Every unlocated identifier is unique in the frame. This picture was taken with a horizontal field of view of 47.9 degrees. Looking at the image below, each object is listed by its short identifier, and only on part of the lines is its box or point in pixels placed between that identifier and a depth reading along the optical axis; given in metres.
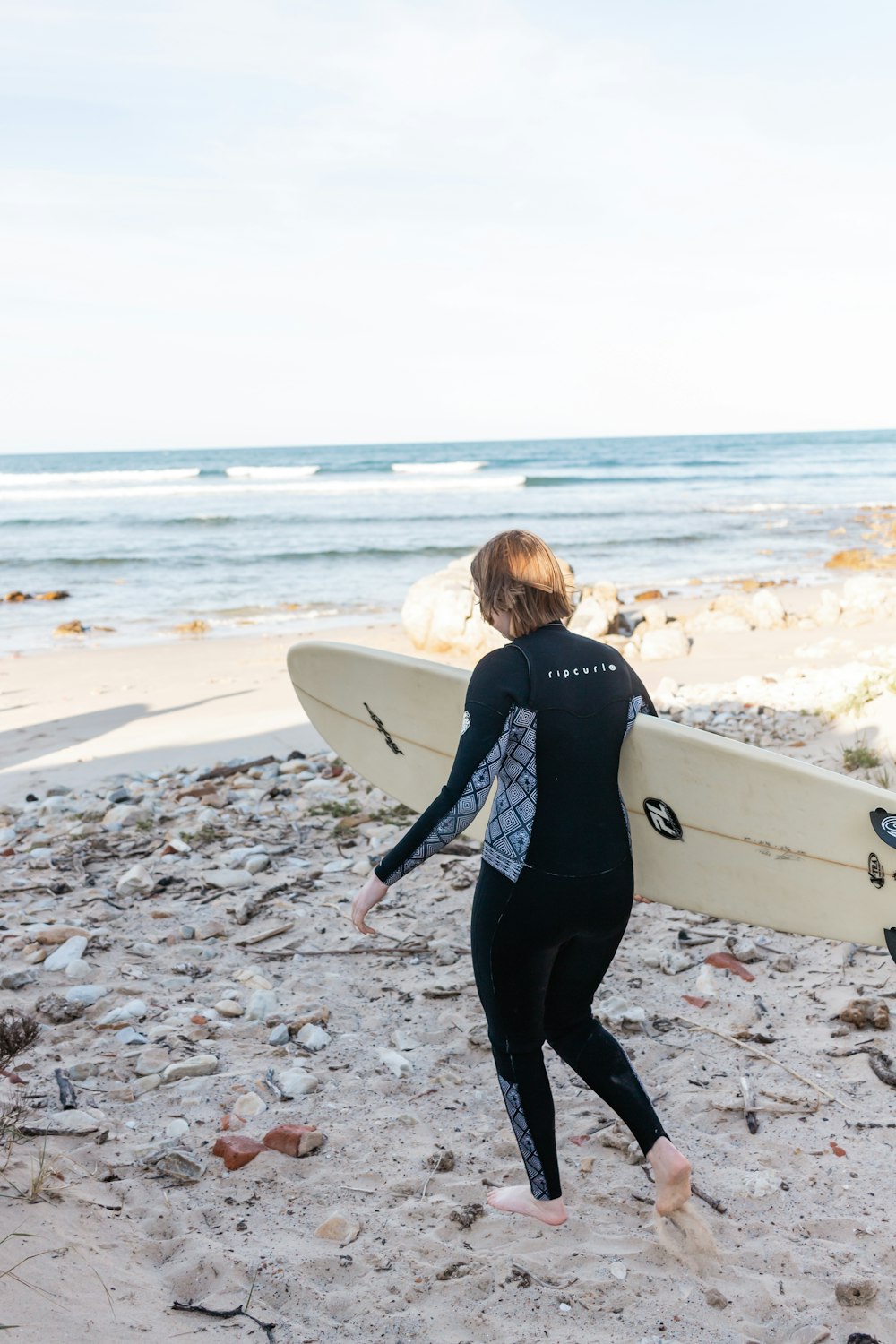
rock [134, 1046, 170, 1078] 3.18
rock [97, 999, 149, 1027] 3.47
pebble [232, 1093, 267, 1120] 2.98
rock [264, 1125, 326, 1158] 2.79
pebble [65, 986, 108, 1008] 3.61
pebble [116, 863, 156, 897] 4.67
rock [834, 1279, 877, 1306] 2.20
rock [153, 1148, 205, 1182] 2.68
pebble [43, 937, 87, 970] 3.88
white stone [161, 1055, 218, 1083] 3.15
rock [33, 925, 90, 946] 4.08
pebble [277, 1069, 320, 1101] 3.10
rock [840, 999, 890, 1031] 3.26
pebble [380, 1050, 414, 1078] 3.22
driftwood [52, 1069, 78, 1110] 2.94
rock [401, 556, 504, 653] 10.45
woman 2.30
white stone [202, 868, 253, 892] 4.76
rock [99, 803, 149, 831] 5.61
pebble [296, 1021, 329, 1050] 3.38
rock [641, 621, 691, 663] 10.14
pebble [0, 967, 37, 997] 3.74
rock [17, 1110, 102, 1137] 2.76
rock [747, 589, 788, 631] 11.88
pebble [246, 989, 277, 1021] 3.57
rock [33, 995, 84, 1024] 3.50
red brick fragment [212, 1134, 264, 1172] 2.73
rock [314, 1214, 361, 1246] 2.45
